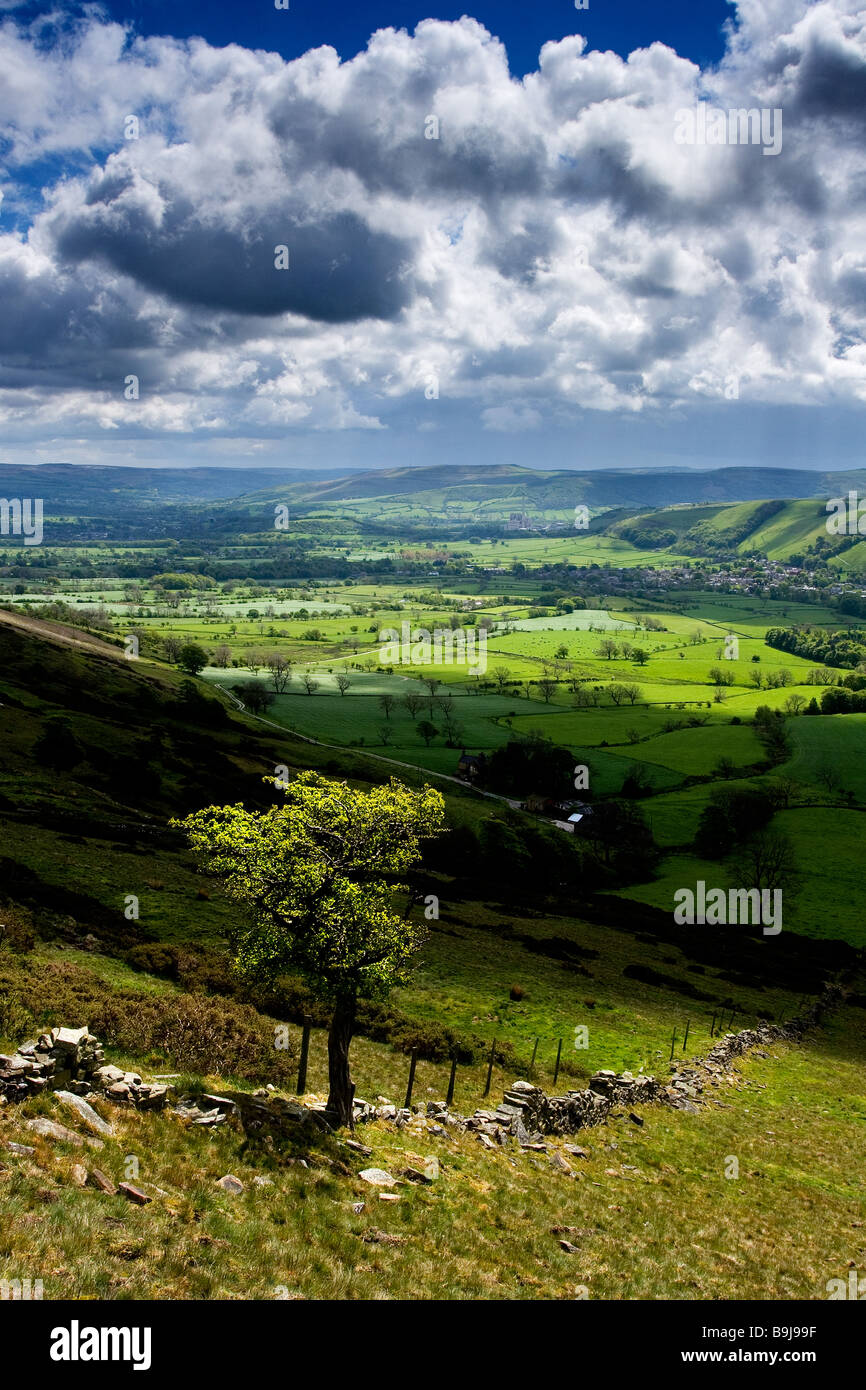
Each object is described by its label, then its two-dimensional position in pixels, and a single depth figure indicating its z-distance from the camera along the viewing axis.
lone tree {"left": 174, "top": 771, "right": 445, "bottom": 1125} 22.58
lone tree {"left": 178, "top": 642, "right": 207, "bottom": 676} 194.75
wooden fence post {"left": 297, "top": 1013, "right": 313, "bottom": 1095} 24.89
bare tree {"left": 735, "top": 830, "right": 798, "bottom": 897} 99.62
